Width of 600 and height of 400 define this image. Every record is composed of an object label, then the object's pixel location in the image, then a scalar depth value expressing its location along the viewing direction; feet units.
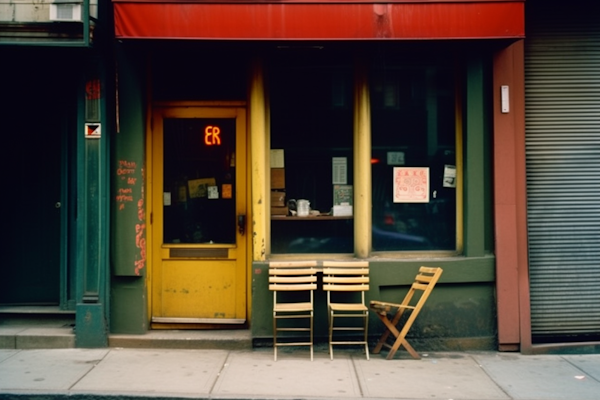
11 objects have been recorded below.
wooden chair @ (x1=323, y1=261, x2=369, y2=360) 24.81
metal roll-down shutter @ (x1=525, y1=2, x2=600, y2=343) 26.43
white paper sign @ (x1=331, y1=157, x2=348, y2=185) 27.25
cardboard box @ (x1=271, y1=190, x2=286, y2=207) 27.22
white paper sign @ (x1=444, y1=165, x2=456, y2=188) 27.27
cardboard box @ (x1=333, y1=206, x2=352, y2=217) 27.25
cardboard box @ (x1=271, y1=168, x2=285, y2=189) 27.22
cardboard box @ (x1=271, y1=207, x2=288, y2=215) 27.22
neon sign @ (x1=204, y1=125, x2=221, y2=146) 27.78
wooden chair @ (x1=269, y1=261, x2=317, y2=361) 24.80
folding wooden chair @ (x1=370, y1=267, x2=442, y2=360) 24.50
